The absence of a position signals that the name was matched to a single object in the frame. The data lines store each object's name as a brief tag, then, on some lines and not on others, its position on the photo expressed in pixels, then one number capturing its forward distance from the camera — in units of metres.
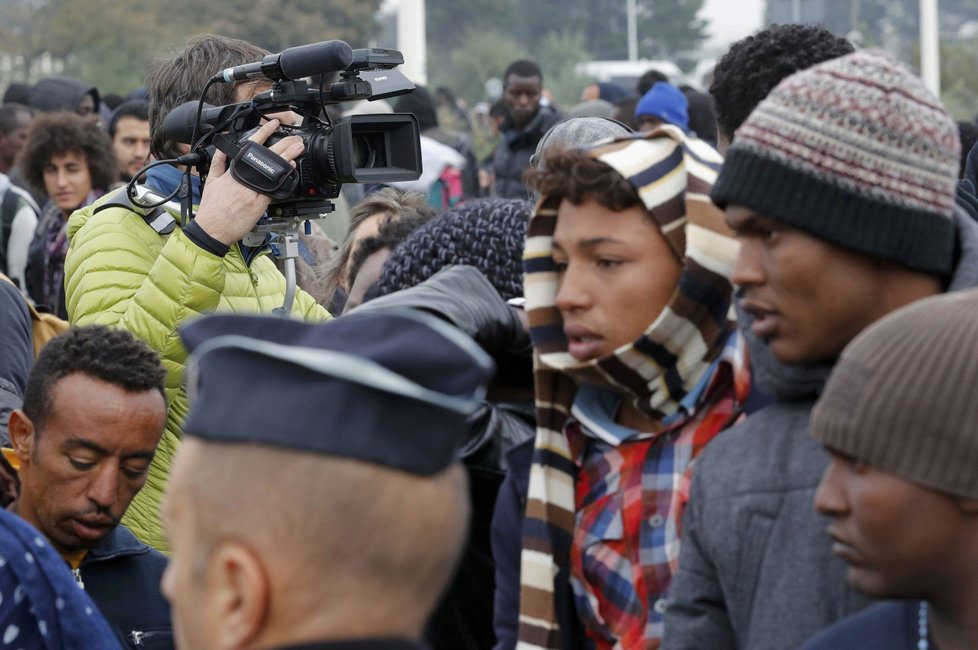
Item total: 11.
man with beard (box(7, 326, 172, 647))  3.17
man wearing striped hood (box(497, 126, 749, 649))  2.39
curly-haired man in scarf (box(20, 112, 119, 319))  7.27
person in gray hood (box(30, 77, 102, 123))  10.05
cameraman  3.62
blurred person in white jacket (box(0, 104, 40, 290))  7.02
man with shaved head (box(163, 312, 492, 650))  1.57
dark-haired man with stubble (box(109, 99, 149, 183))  7.94
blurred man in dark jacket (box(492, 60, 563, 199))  9.87
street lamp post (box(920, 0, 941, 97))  24.59
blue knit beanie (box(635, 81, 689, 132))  8.09
